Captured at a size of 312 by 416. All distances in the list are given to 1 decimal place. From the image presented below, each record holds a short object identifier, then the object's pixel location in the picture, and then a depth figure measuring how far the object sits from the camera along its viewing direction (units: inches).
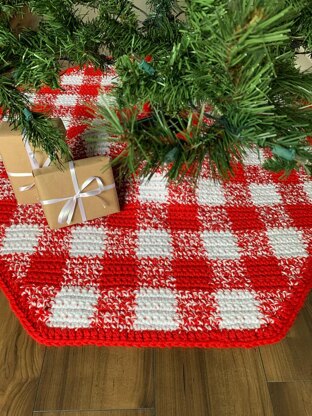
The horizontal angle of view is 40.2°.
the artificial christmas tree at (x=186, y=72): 12.6
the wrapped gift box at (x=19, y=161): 26.5
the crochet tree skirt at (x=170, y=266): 23.1
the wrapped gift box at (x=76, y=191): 25.8
